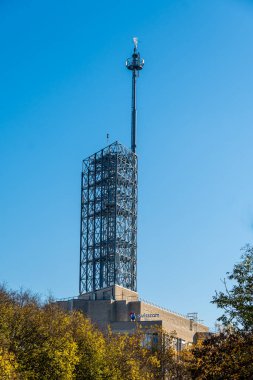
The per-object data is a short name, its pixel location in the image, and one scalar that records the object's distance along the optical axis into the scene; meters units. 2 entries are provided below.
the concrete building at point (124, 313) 123.75
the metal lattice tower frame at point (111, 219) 141.62
